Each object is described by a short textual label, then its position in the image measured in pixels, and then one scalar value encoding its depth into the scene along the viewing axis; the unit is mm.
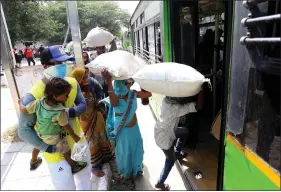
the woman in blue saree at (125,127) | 2311
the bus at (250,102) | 1061
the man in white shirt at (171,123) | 2021
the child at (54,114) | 1659
